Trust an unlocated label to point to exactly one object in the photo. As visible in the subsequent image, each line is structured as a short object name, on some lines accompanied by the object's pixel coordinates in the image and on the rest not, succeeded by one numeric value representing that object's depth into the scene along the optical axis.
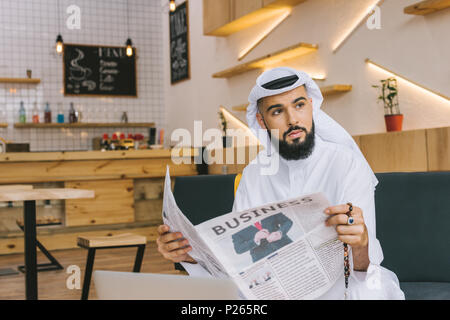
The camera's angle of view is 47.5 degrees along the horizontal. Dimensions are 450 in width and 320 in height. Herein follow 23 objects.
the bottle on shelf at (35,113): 6.62
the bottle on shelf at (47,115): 6.66
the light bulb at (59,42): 6.00
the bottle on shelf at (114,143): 5.91
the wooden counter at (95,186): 5.12
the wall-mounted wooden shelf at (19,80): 6.51
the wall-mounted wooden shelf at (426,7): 3.11
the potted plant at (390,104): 3.50
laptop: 0.74
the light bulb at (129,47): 6.25
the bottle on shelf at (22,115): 6.55
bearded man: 1.28
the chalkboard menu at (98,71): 6.96
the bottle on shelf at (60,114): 6.74
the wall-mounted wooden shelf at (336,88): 4.08
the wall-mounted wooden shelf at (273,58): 4.45
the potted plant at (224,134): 5.47
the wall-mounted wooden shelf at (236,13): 4.75
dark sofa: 2.06
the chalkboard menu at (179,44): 6.77
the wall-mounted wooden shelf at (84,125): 6.53
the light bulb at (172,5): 5.29
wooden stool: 3.10
